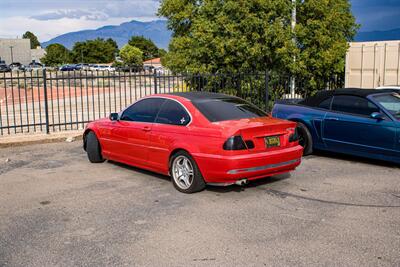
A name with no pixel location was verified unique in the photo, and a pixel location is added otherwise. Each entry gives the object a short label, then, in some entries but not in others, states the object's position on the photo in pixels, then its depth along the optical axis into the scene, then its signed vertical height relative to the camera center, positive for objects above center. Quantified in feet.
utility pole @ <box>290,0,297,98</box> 51.13 +2.20
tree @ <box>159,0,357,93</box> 49.29 +4.44
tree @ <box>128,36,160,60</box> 433.48 +31.81
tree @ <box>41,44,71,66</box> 396.37 +18.97
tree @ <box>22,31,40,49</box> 623.28 +56.91
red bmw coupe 21.12 -2.94
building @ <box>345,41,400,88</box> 49.73 +1.57
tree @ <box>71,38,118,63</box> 415.23 +24.92
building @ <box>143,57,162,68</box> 383.47 +14.53
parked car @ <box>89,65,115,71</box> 286.46 +8.21
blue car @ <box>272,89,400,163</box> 27.35 -2.65
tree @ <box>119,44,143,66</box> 315.00 +16.32
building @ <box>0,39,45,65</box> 448.65 +27.91
